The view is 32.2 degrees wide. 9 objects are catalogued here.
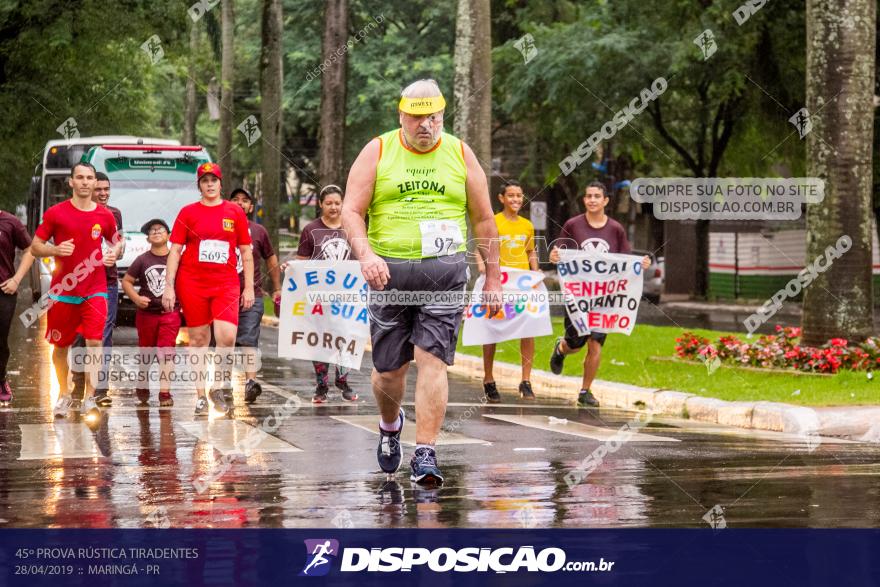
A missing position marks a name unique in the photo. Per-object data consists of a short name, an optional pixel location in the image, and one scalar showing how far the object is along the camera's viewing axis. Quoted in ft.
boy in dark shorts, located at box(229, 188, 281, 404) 46.06
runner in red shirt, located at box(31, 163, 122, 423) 40.52
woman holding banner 46.65
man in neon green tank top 27.30
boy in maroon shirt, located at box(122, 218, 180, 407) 46.14
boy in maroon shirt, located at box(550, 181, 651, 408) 46.39
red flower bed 48.80
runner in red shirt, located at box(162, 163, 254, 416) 42.24
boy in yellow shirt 47.09
